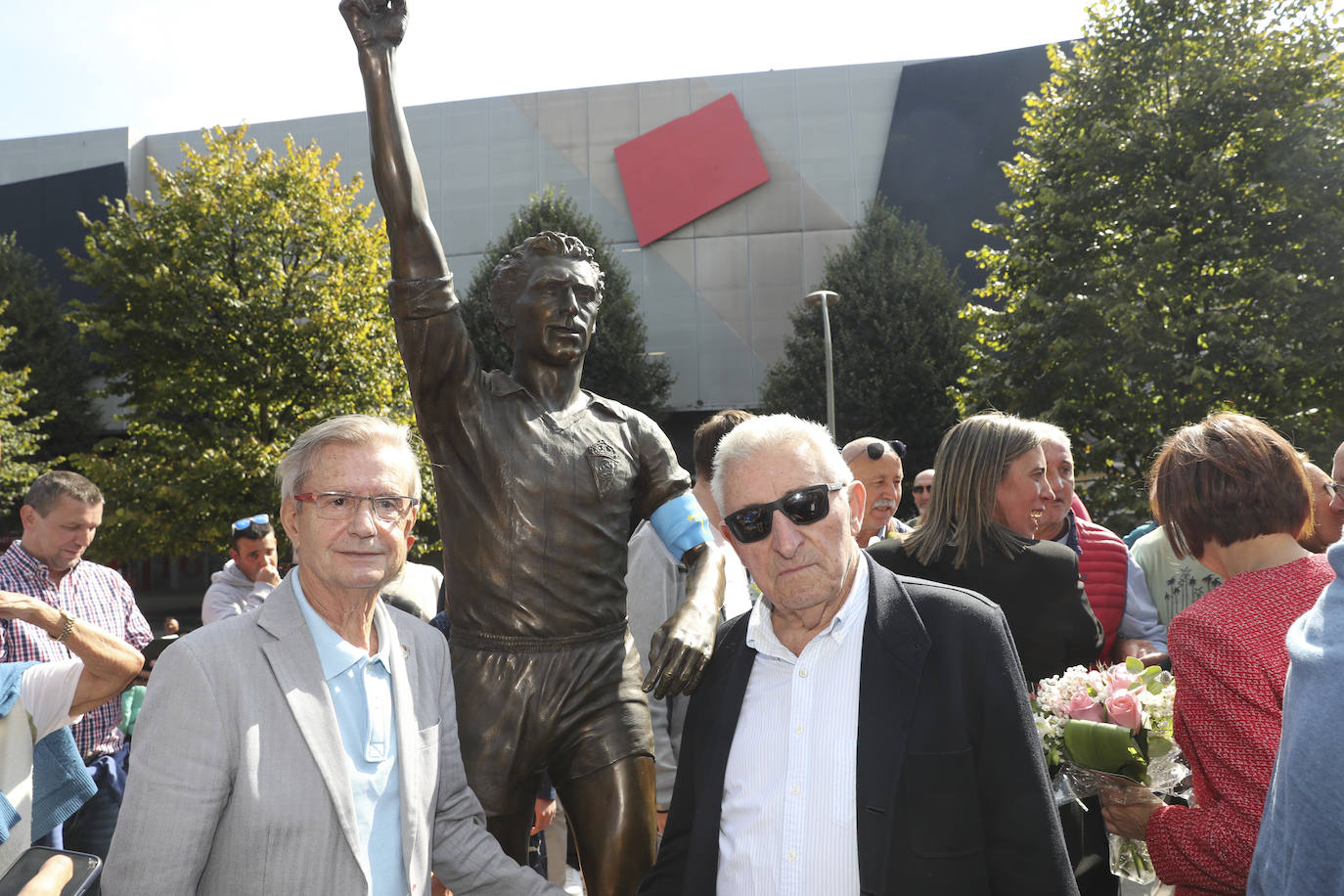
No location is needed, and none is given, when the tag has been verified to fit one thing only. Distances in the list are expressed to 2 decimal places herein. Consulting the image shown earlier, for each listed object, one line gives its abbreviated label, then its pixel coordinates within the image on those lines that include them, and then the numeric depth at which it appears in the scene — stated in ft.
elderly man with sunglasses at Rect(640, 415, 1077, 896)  5.98
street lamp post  63.10
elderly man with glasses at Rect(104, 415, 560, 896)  5.99
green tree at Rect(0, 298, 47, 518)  67.67
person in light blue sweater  4.21
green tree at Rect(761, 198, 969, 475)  74.54
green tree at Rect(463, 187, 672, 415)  73.97
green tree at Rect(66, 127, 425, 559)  60.18
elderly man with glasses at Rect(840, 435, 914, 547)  16.39
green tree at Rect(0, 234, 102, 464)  80.79
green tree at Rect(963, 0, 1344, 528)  45.29
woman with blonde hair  10.18
